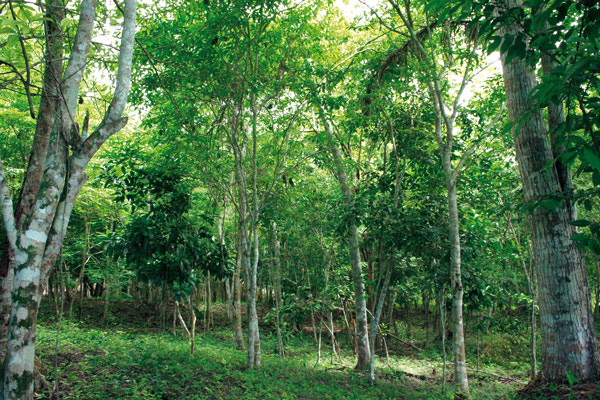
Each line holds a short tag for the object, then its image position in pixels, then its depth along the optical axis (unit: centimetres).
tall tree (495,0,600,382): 336
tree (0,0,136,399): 269
